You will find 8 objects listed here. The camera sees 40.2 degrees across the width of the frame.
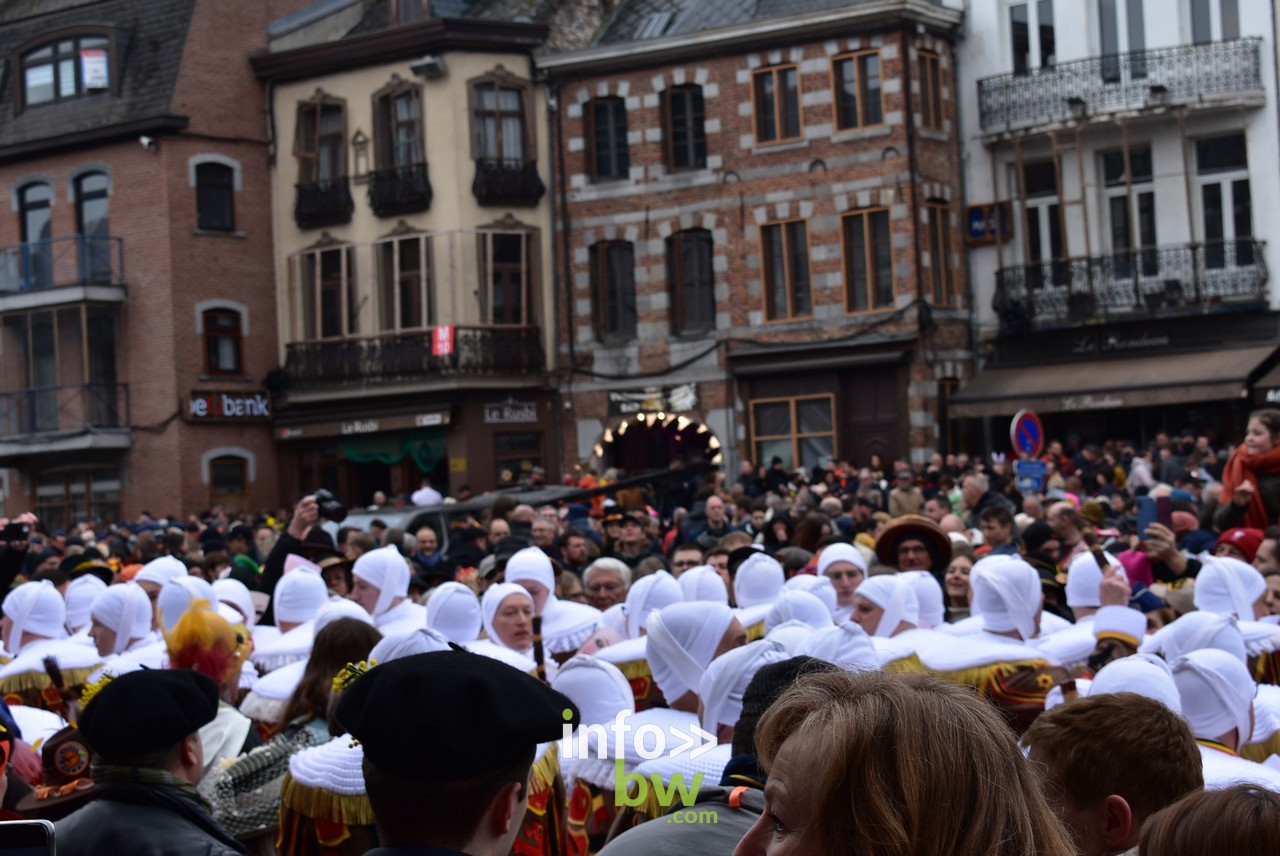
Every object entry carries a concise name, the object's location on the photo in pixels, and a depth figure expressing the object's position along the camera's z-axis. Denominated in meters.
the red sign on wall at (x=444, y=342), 33.88
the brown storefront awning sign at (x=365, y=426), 34.16
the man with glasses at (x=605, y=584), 11.16
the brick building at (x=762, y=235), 31.45
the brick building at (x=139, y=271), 35.41
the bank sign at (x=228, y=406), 35.25
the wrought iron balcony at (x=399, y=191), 34.59
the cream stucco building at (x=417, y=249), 34.28
